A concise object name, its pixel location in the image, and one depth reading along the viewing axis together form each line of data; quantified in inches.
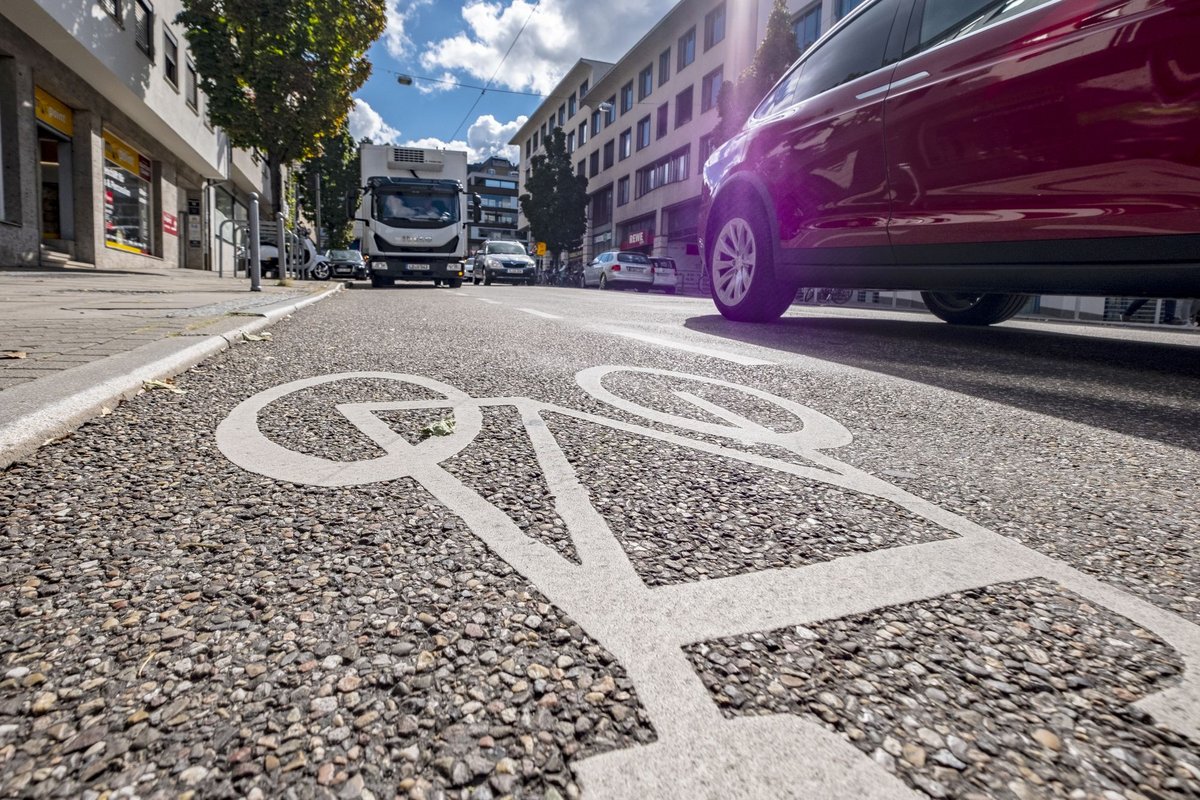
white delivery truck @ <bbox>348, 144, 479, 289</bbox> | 729.0
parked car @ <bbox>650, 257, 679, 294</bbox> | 1085.8
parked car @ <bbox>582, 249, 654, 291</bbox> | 1055.0
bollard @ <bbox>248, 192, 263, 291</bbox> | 406.0
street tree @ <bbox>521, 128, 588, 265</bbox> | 2049.7
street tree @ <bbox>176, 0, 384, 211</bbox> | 621.9
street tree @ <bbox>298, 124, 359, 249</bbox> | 1653.9
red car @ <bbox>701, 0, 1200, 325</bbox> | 122.0
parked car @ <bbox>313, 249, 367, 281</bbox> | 1088.8
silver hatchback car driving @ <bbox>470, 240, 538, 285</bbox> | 1141.1
